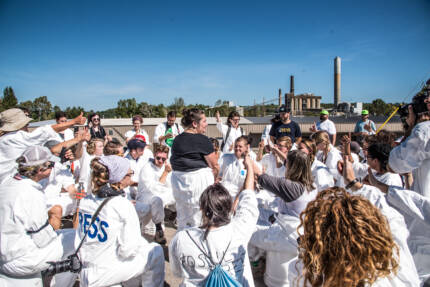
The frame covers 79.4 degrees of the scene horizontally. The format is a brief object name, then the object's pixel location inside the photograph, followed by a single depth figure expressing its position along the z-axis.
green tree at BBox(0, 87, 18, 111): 53.94
